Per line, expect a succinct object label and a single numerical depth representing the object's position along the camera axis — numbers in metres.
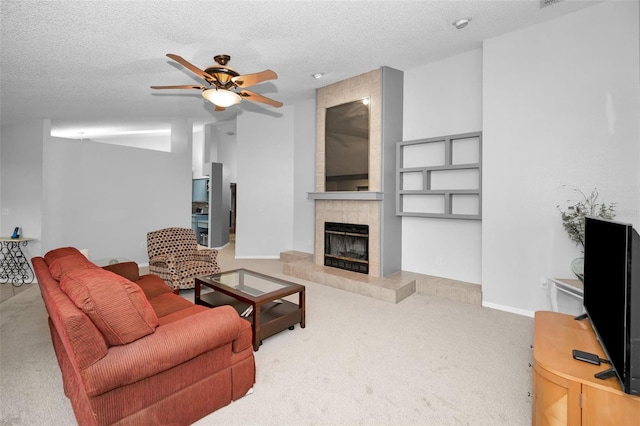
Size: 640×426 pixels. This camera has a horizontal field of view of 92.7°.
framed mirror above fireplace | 4.61
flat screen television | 1.22
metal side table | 5.00
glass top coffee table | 2.66
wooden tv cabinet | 1.25
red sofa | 1.40
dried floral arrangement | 2.92
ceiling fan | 2.87
